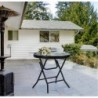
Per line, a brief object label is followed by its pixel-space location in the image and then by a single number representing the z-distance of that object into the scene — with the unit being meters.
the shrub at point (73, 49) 5.08
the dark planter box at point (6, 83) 1.63
